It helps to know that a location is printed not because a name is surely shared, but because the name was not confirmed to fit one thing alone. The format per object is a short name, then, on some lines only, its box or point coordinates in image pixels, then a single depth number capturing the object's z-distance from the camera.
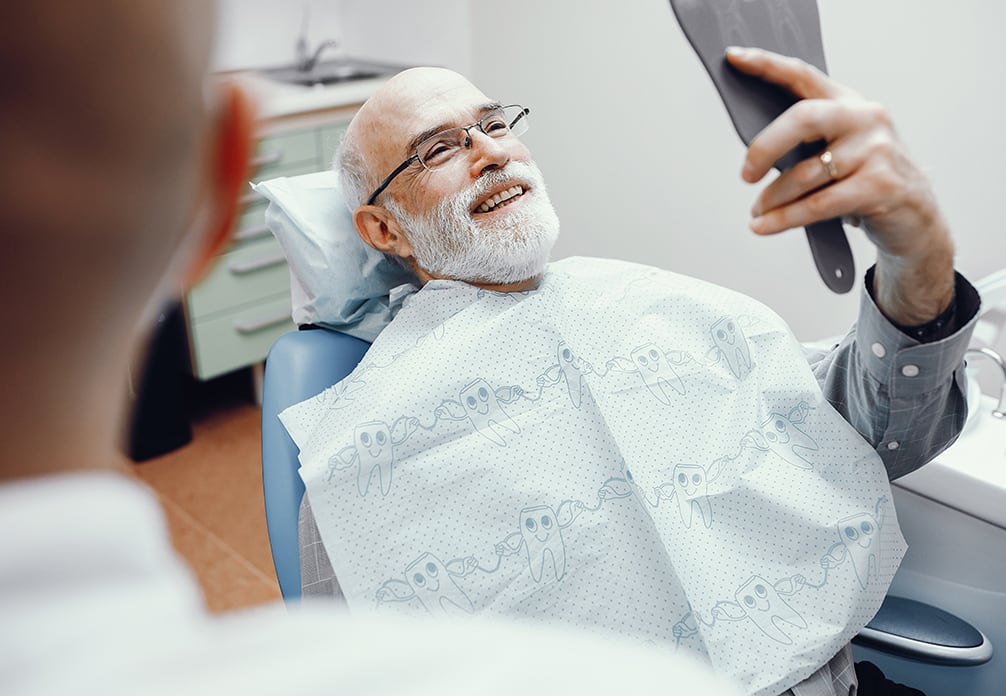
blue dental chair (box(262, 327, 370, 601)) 1.33
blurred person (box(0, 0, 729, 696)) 0.24
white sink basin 1.36
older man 0.91
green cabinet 2.74
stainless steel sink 3.14
